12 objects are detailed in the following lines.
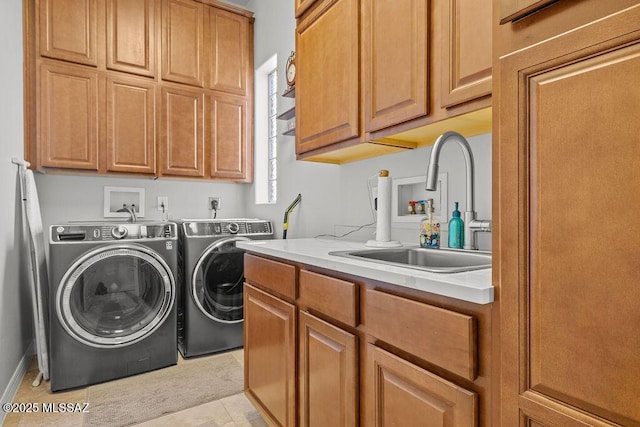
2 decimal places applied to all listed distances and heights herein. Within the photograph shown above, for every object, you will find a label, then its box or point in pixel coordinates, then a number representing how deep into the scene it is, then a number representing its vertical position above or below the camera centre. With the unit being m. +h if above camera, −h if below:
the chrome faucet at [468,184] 1.12 +0.08
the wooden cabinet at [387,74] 1.13 +0.51
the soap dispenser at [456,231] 1.38 -0.08
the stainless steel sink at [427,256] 1.29 -0.18
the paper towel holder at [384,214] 1.55 -0.02
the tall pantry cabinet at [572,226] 0.53 -0.03
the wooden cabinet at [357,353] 0.78 -0.41
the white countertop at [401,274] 0.75 -0.16
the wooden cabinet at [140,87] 2.55 +0.96
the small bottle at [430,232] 1.47 -0.09
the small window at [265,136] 3.34 +0.68
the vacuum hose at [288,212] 2.64 -0.01
